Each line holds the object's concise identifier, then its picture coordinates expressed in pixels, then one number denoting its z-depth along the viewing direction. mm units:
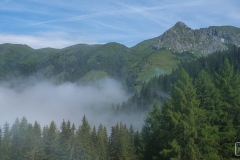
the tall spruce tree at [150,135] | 43403
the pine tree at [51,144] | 60938
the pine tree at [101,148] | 60291
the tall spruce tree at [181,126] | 29547
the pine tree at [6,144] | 60125
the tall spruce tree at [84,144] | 55000
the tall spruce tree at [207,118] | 30516
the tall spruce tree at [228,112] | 33500
